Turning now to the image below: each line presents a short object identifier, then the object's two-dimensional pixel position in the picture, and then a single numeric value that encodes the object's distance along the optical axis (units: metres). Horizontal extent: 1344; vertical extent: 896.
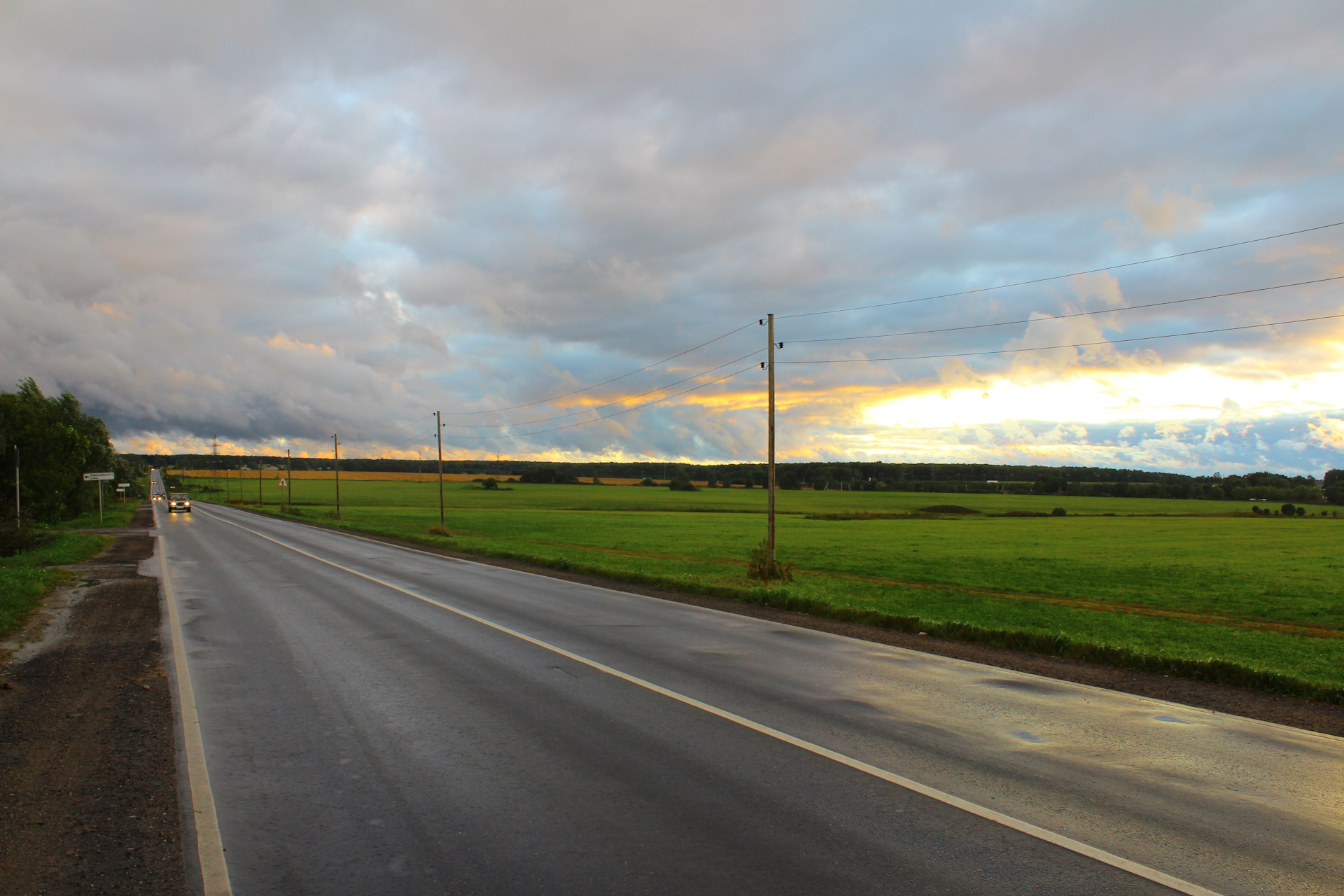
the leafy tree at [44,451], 48.81
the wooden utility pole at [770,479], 22.20
